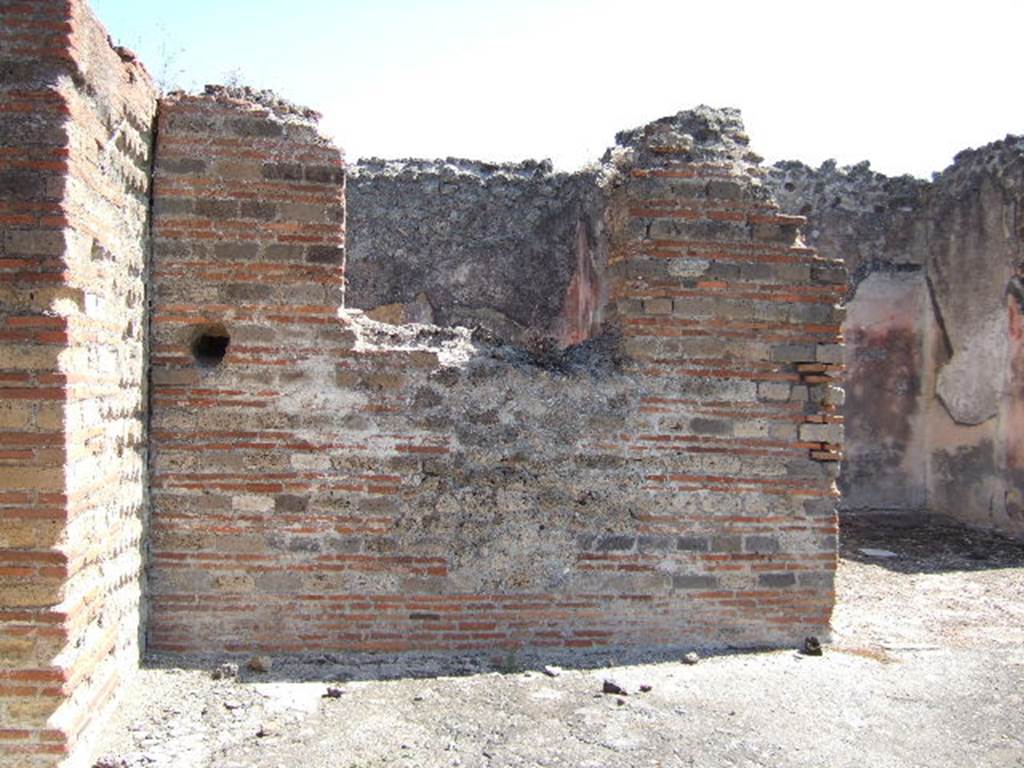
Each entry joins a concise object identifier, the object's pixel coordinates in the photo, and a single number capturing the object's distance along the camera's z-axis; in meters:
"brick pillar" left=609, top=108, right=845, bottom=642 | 5.14
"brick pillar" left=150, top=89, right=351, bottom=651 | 4.68
